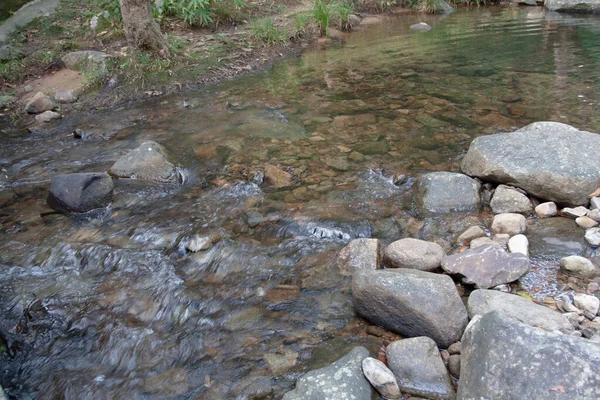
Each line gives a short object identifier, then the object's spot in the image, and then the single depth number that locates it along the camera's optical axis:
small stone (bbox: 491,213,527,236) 2.99
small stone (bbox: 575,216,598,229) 2.94
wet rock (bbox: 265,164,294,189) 3.89
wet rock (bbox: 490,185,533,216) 3.21
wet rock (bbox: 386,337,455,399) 1.98
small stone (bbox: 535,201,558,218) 3.15
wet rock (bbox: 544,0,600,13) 10.67
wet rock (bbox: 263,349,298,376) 2.19
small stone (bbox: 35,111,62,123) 5.60
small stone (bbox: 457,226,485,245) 3.01
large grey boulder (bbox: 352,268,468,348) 2.20
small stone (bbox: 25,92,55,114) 5.82
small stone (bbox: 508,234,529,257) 2.74
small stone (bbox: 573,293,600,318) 2.23
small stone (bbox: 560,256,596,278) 2.51
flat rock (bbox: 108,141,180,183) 4.09
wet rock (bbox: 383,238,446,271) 2.72
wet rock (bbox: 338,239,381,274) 2.83
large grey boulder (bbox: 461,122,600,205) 3.12
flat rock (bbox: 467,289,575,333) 2.10
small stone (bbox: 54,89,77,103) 5.99
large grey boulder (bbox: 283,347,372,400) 1.93
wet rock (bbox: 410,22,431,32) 9.77
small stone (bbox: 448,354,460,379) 2.04
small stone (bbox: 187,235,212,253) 3.18
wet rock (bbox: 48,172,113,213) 3.70
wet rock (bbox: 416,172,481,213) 3.35
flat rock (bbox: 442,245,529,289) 2.53
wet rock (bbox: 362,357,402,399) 1.96
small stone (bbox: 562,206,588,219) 3.04
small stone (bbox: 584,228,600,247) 2.77
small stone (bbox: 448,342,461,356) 2.15
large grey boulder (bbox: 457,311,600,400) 1.58
